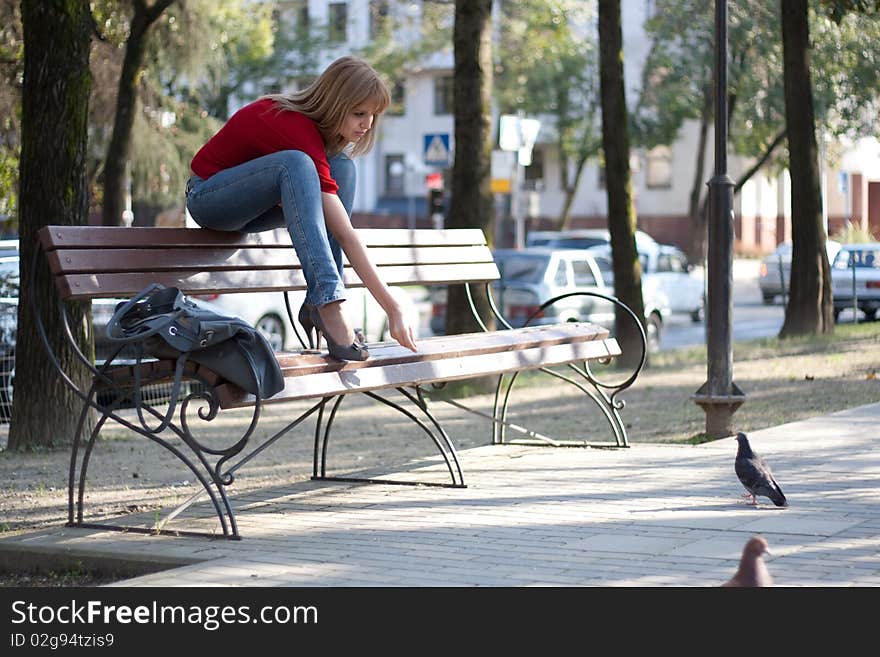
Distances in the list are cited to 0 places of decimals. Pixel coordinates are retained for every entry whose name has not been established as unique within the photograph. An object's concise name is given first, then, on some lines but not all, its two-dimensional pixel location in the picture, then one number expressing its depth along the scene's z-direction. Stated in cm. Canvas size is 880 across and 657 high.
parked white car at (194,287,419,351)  1708
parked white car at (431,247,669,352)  1984
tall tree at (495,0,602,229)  4903
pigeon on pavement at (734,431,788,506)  599
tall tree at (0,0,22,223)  1680
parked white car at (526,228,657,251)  3397
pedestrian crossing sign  2483
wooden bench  557
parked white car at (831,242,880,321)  2550
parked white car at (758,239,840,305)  3053
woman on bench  571
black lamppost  859
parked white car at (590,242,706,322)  2555
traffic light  3169
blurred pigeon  395
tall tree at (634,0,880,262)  3023
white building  5394
